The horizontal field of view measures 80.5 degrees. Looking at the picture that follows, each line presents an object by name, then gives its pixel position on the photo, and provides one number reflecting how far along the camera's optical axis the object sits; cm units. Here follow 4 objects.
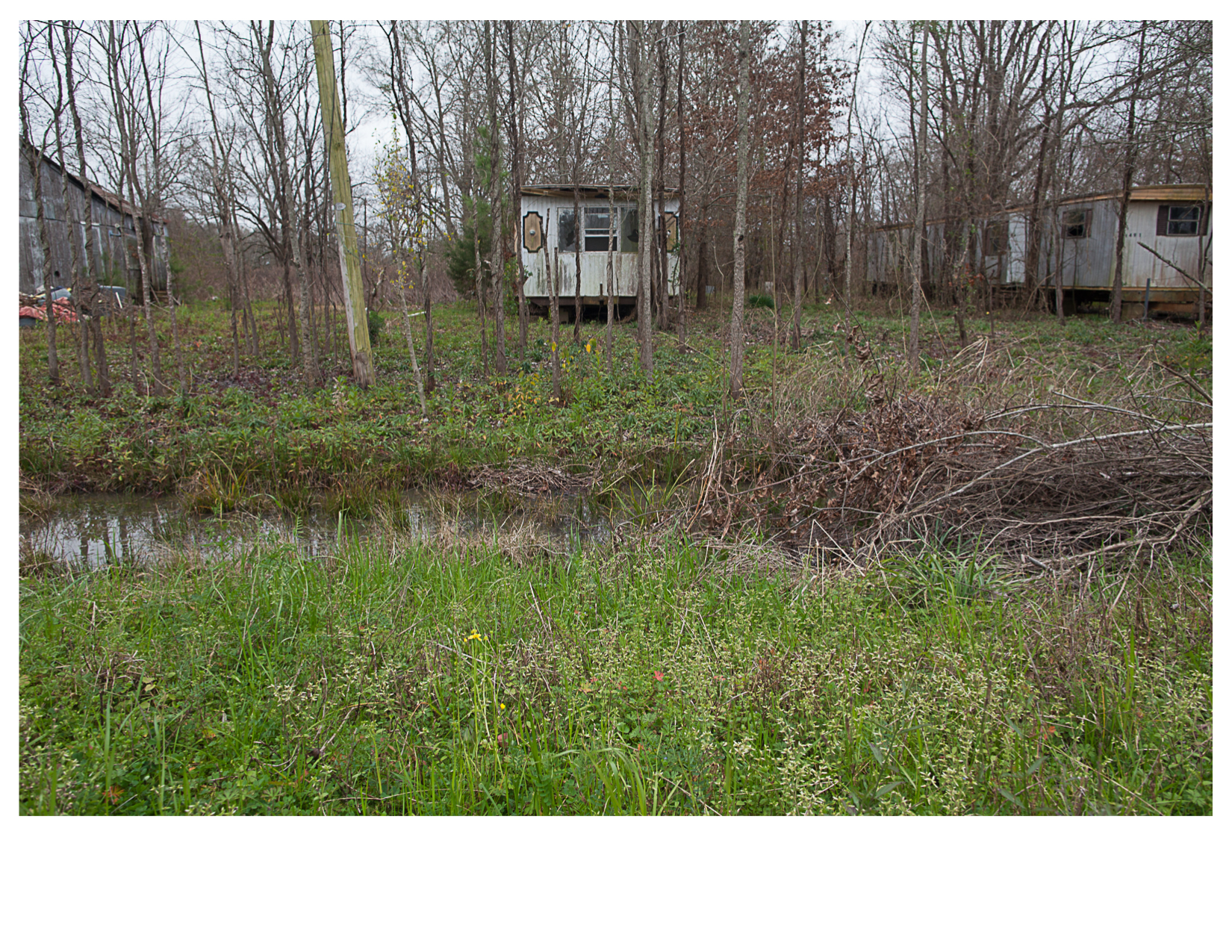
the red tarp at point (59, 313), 1134
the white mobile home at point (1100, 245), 1389
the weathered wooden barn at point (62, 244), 1438
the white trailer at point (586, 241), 1405
